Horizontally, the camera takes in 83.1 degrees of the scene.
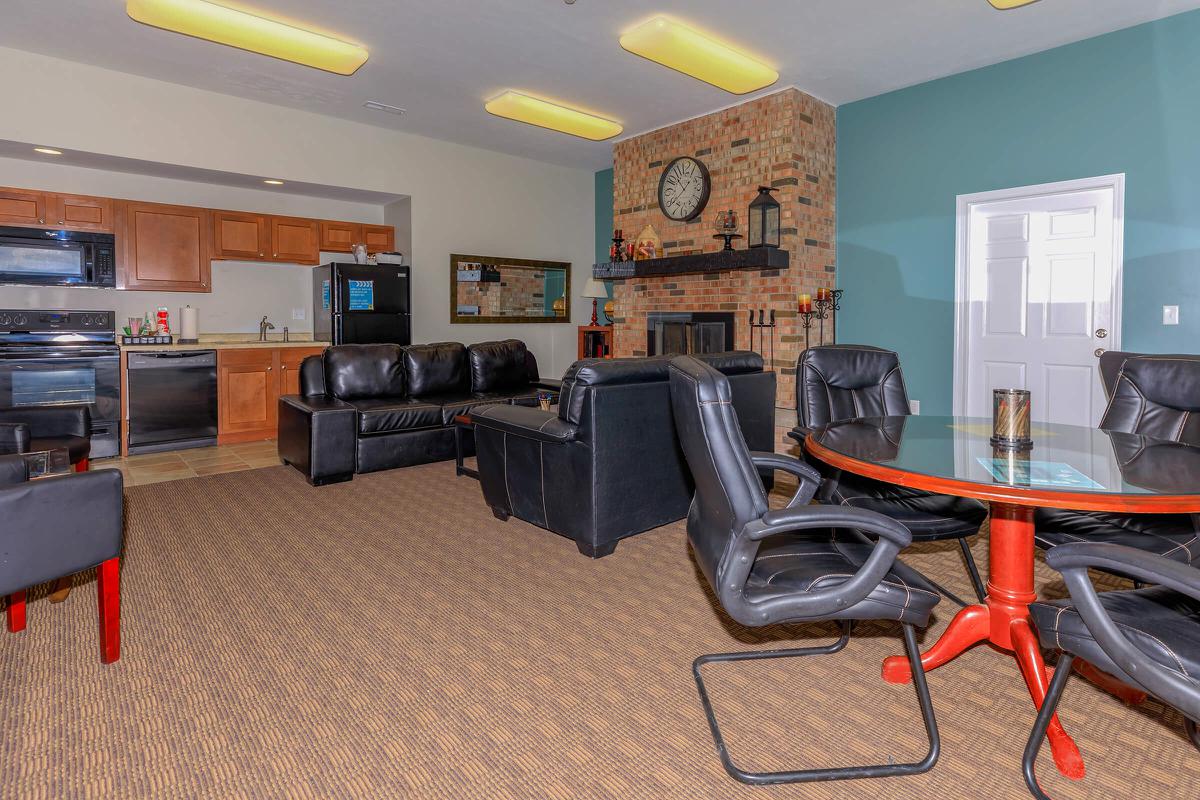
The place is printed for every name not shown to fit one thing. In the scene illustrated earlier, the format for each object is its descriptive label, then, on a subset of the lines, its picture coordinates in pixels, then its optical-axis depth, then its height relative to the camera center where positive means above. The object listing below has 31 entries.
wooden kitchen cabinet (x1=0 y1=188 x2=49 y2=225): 5.13 +1.19
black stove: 4.92 -0.01
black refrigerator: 6.30 +0.58
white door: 4.36 +0.51
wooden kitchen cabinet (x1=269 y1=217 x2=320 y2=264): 6.40 +1.19
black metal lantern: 5.42 +1.19
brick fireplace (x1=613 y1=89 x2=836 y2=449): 5.41 +1.38
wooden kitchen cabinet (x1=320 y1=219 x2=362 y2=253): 6.75 +1.30
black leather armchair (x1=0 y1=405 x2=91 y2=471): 3.48 -0.35
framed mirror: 7.32 +0.86
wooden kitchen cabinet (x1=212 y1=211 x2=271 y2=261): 6.07 +1.17
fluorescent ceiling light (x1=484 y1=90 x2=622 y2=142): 5.65 +2.20
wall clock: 6.02 +1.62
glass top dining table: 1.53 -0.27
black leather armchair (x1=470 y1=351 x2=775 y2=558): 3.03 -0.43
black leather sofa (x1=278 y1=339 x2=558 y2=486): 4.49 -0.27
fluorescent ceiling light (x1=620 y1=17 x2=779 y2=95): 4.30 +2.11
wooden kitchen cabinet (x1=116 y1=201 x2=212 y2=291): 5.62 +0.99
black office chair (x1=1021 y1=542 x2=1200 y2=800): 1.21 -0.52
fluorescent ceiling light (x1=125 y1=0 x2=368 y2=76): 4.02 +2.11
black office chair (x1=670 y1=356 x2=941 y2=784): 1.52 -0.46
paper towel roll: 5.92 +0.35
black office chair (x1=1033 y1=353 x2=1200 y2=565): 1.97 -0.22
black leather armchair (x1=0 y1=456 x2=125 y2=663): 1.80 -0.47
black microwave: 5.12 +0.82
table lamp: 7.88 +0.90
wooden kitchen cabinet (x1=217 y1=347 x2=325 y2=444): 5.86 -0.21
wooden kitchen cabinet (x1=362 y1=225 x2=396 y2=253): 7.03 +1.32
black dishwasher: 5.42 -0.30
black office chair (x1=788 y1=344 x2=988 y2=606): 2.93 -0.09
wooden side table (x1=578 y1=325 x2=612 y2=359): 7.92 +0.30
